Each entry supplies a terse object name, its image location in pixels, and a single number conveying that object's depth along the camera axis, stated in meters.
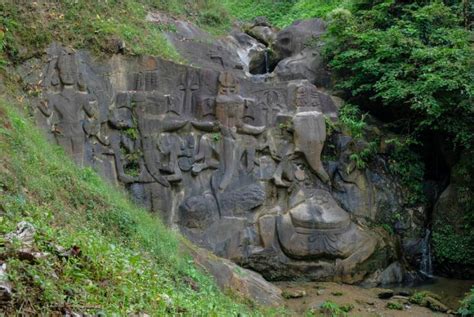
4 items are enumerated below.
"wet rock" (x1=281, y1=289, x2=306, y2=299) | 10.52
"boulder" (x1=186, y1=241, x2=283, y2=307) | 9.05
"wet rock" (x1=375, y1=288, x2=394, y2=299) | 11.08
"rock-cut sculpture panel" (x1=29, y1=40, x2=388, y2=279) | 10.73
